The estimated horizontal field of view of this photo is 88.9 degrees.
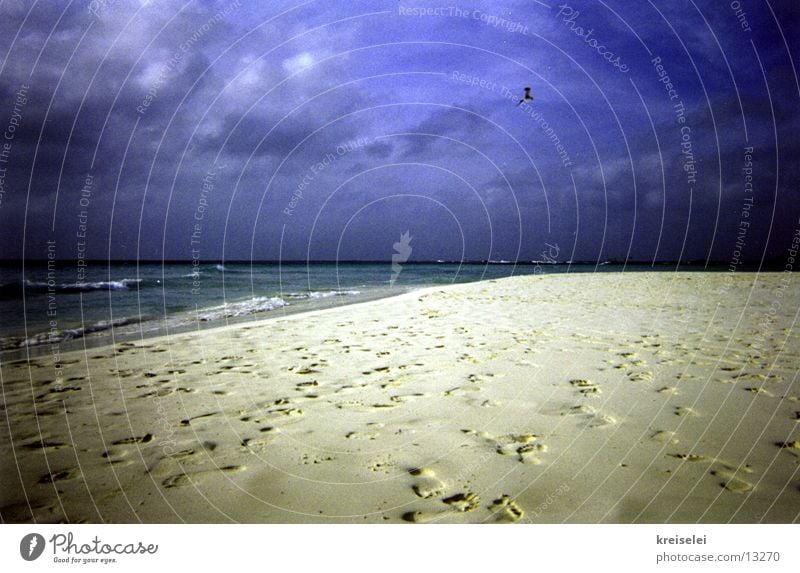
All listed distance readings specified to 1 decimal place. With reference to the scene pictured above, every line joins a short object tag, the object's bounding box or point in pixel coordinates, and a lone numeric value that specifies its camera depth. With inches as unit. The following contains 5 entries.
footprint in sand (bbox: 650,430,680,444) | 161.2
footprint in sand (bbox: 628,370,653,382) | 232.1
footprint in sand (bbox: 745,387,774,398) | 205.6
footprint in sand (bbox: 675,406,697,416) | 186.2
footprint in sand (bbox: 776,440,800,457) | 152.2
